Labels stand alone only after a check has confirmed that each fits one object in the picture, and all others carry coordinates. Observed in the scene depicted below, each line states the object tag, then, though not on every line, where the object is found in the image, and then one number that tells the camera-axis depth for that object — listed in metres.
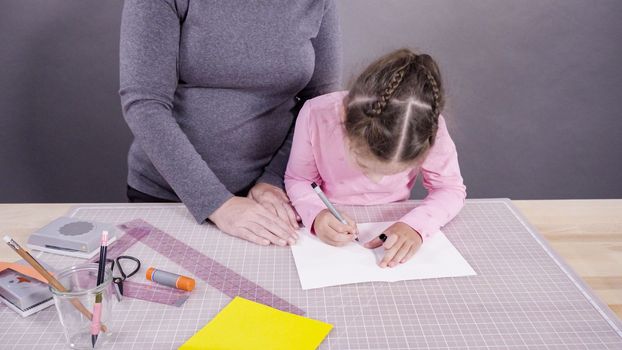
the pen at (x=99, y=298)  0.71
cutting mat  0.75
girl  0.98
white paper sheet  0.90
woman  1.06
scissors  0.84
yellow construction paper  0.73
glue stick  0.85
